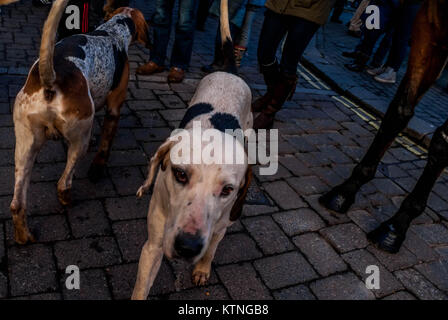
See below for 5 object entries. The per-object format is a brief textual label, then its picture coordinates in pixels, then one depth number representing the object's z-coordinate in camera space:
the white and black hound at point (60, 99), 2.29
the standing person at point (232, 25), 6.29
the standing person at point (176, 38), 5.66
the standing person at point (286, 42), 4.39
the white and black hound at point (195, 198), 1.84
